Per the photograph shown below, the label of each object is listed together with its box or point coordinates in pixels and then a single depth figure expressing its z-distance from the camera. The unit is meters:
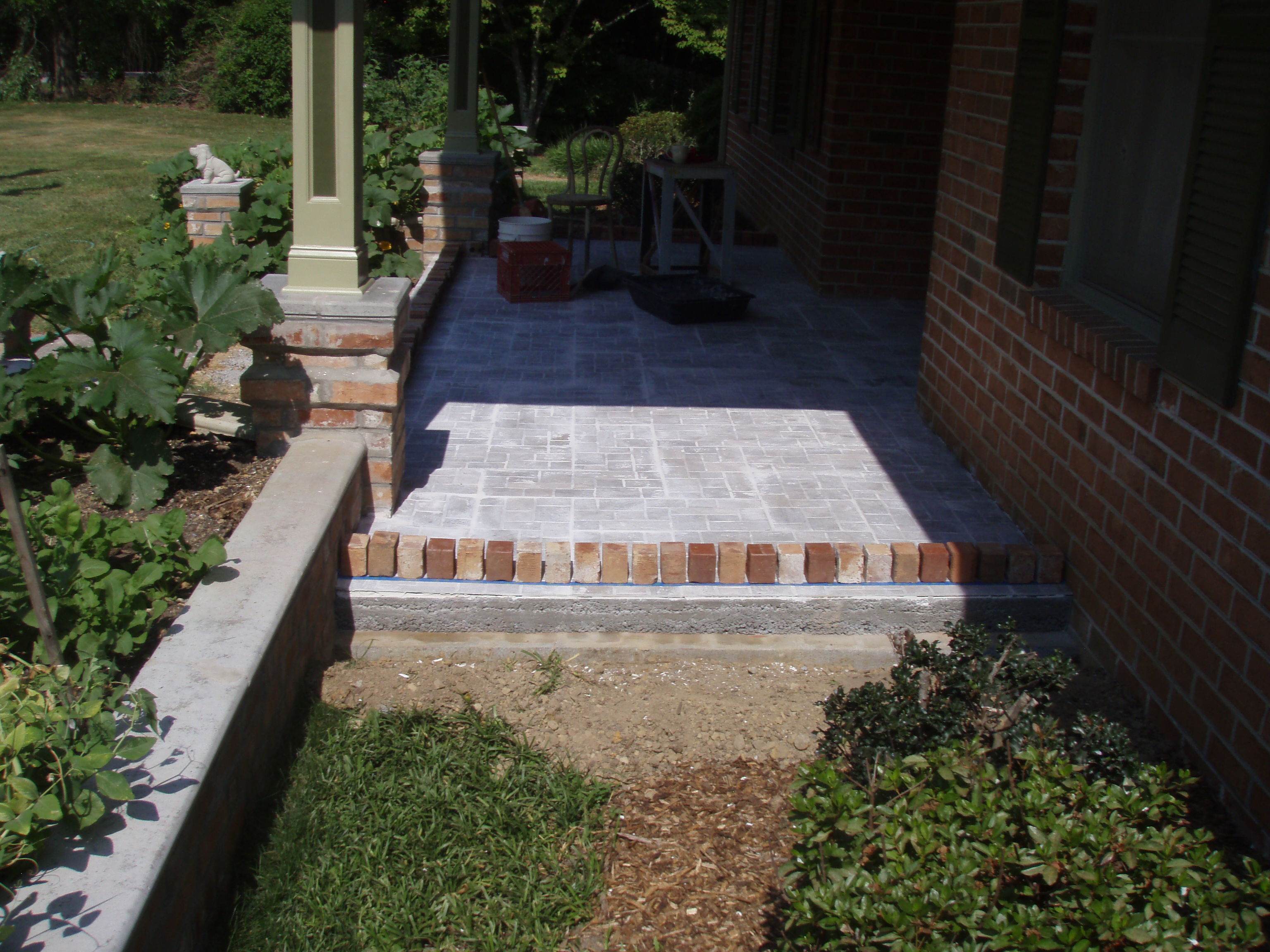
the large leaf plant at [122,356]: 3.04
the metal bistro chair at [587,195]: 7.69
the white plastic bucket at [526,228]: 7.59
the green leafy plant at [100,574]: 2.37
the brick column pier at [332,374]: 3.54
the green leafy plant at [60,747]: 1.70
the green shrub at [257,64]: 20.80
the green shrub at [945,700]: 2.37
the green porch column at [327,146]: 3.45
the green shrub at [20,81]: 20.16
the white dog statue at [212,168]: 7.42
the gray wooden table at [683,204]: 7.17
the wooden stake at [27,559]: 1.97
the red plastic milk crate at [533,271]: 6.77
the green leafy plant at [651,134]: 14.27
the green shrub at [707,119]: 15.51
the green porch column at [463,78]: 8.34
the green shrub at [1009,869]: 1.65
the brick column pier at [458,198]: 8.23
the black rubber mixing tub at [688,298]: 6.52
